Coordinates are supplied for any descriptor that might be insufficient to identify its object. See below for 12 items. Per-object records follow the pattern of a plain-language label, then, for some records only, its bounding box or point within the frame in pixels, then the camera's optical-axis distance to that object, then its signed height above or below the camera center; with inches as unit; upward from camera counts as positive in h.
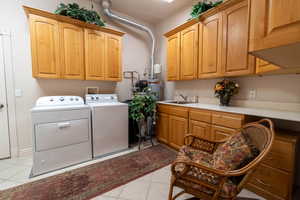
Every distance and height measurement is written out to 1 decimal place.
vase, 88.9 -5.4
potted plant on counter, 86.2 +1.1
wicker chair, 39.0 -26.9
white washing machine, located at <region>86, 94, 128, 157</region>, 96.1 -25.7
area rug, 62.4 -47.0
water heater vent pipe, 117.9 +67.5
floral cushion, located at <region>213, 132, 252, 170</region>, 42.7 -20.6
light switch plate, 93.7 -0.8
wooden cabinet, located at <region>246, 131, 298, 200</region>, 53.9 -33.1
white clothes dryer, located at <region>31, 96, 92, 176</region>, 77.0 -26.0
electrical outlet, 81.3 -1.3
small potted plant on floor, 108.7 -13.2
